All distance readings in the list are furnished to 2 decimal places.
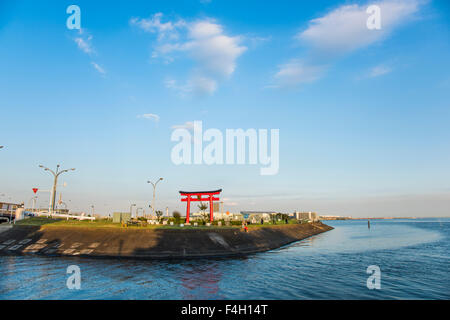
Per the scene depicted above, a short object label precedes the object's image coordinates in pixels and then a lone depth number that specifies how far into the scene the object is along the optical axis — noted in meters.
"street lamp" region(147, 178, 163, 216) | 62.65
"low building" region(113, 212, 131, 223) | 50.61
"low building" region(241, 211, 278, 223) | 95.47
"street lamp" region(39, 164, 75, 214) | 55.64
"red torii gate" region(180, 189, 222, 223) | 66.57
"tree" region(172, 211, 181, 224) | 77.94
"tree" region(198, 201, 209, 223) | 102.38
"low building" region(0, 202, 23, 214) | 73.94
